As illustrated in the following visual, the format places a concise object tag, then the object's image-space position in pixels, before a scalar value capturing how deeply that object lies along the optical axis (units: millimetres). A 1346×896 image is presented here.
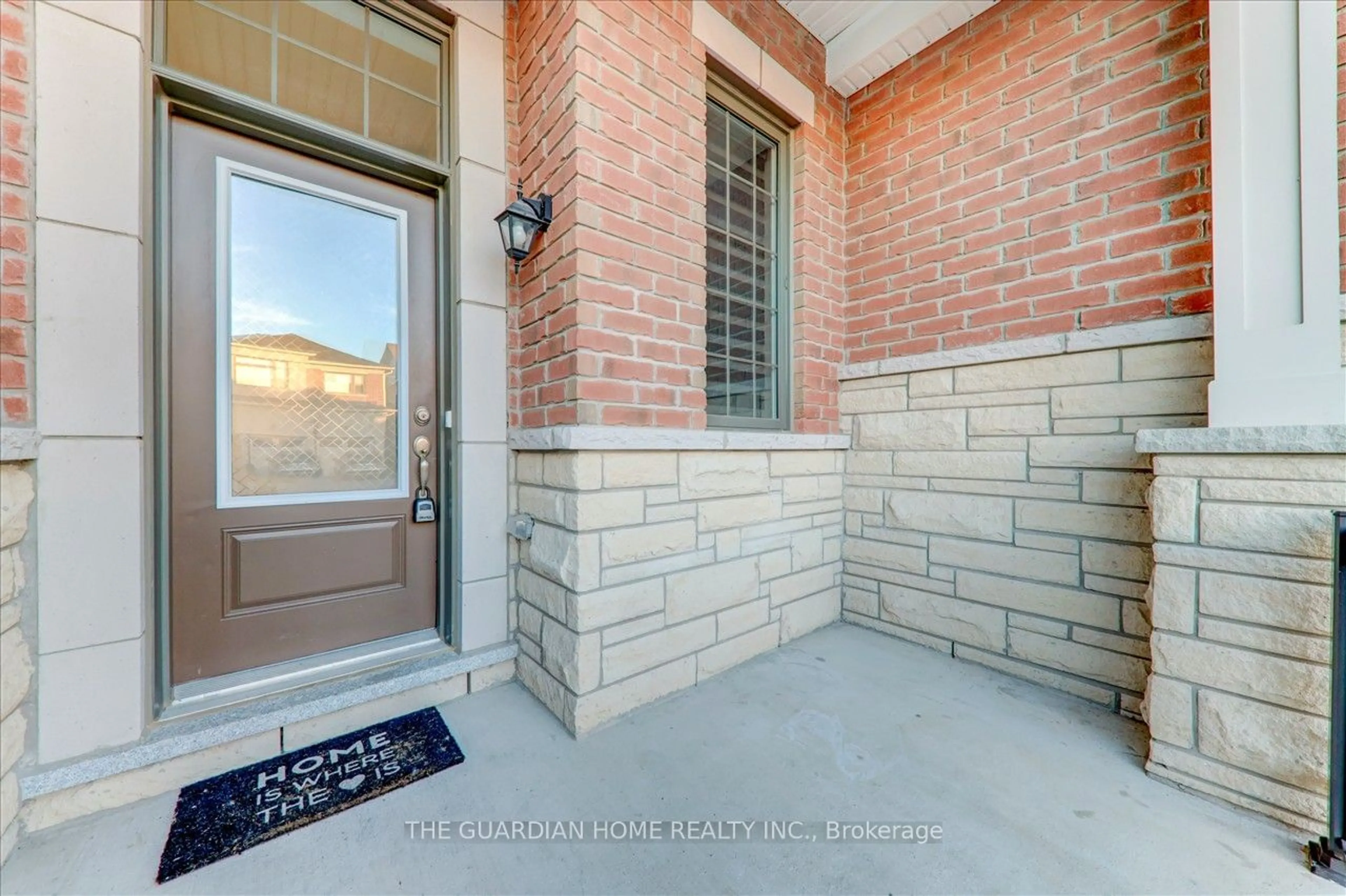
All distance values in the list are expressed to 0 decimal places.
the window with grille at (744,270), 2543
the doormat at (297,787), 1336
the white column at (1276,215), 1447
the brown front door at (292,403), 1729
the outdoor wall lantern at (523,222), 1926
